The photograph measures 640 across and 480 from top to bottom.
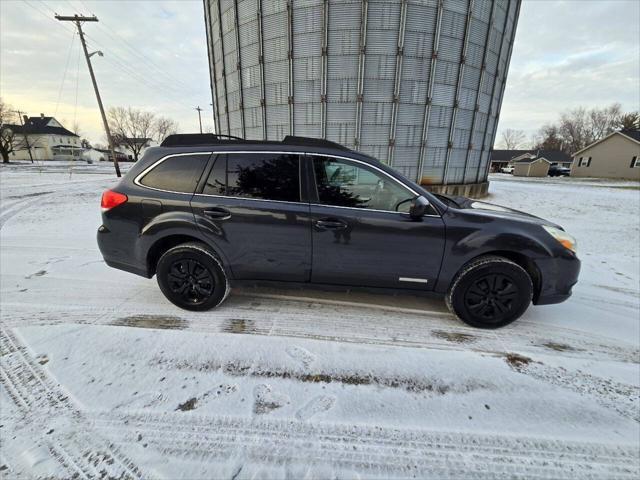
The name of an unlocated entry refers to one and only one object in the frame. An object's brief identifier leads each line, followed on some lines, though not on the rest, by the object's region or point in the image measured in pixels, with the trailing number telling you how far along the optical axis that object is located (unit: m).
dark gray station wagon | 2.71
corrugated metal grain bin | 9.93
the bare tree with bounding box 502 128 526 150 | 94.01
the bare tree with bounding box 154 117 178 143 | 68.94
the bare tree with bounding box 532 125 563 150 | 69.81
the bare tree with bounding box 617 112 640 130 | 48.19
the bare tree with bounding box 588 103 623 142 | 61.78
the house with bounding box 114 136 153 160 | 64.21
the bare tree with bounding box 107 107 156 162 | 62.94
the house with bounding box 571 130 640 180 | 34.22
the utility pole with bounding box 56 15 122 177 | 18.42
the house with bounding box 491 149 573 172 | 52.22
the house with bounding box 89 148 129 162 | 68.44
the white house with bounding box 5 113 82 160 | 59.72
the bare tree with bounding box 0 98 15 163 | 40.56
